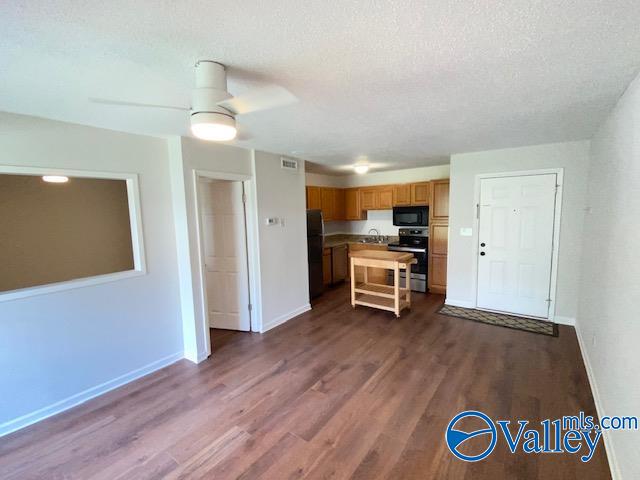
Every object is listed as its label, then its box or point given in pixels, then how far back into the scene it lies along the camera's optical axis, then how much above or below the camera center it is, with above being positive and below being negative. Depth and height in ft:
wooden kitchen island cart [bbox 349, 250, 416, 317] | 13.53 -3.92
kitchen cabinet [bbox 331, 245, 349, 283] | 19.51 -3.27
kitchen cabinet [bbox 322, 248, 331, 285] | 18.76 -3.29
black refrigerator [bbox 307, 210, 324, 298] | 16.66 -1.93
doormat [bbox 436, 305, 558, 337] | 11.80 -4.87
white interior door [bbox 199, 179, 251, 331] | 12.10 -1.51
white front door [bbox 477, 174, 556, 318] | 12.35 -1.40
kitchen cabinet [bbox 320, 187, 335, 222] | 19.21 +0.97
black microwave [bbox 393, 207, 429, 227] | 17.81 -0.09
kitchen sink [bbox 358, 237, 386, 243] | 19.92 -1.73
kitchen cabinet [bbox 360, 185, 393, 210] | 19.13 +1.28
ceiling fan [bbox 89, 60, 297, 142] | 4.84 +2.12
